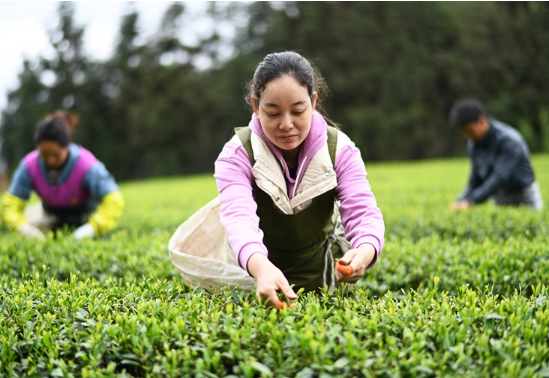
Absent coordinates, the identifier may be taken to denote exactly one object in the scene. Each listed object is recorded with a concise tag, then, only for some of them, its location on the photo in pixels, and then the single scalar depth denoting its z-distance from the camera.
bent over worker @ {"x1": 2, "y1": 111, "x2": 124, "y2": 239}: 4.99
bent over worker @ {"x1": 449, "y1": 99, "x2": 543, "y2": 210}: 5.79
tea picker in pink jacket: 2.20
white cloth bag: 2.56
